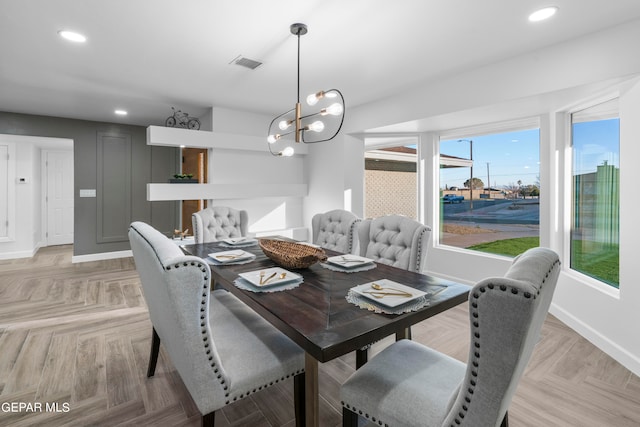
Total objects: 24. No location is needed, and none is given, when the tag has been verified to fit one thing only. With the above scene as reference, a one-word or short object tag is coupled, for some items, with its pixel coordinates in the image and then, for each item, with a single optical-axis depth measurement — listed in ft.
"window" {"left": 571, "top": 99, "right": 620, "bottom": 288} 8.74
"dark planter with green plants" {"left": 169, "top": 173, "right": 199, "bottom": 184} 14.05
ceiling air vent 9.57
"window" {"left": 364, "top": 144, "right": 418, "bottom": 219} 15.20
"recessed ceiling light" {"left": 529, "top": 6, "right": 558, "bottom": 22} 6.92
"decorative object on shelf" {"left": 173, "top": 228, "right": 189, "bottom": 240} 14.87
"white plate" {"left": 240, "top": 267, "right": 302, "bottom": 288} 5.42
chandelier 6.81
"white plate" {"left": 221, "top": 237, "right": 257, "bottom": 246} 9.29
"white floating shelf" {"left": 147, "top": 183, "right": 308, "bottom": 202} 13.26
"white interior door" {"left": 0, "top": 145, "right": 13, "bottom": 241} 17.93
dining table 3.78
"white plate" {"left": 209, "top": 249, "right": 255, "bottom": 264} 7.15
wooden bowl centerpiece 6.43
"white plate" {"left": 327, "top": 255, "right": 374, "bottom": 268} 6.68
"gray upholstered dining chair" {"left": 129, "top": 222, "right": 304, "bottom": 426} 3.79
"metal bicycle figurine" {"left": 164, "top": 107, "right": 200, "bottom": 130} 15.77
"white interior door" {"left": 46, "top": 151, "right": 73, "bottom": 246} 21.89
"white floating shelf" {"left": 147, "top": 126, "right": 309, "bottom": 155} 13.06
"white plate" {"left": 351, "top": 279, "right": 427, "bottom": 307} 4.51
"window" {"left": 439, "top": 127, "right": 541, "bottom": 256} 11.80
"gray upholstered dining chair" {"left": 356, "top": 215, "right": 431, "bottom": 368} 7.39
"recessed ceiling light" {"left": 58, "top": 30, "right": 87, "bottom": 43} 8.03
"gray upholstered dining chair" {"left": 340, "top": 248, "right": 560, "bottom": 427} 2.55
